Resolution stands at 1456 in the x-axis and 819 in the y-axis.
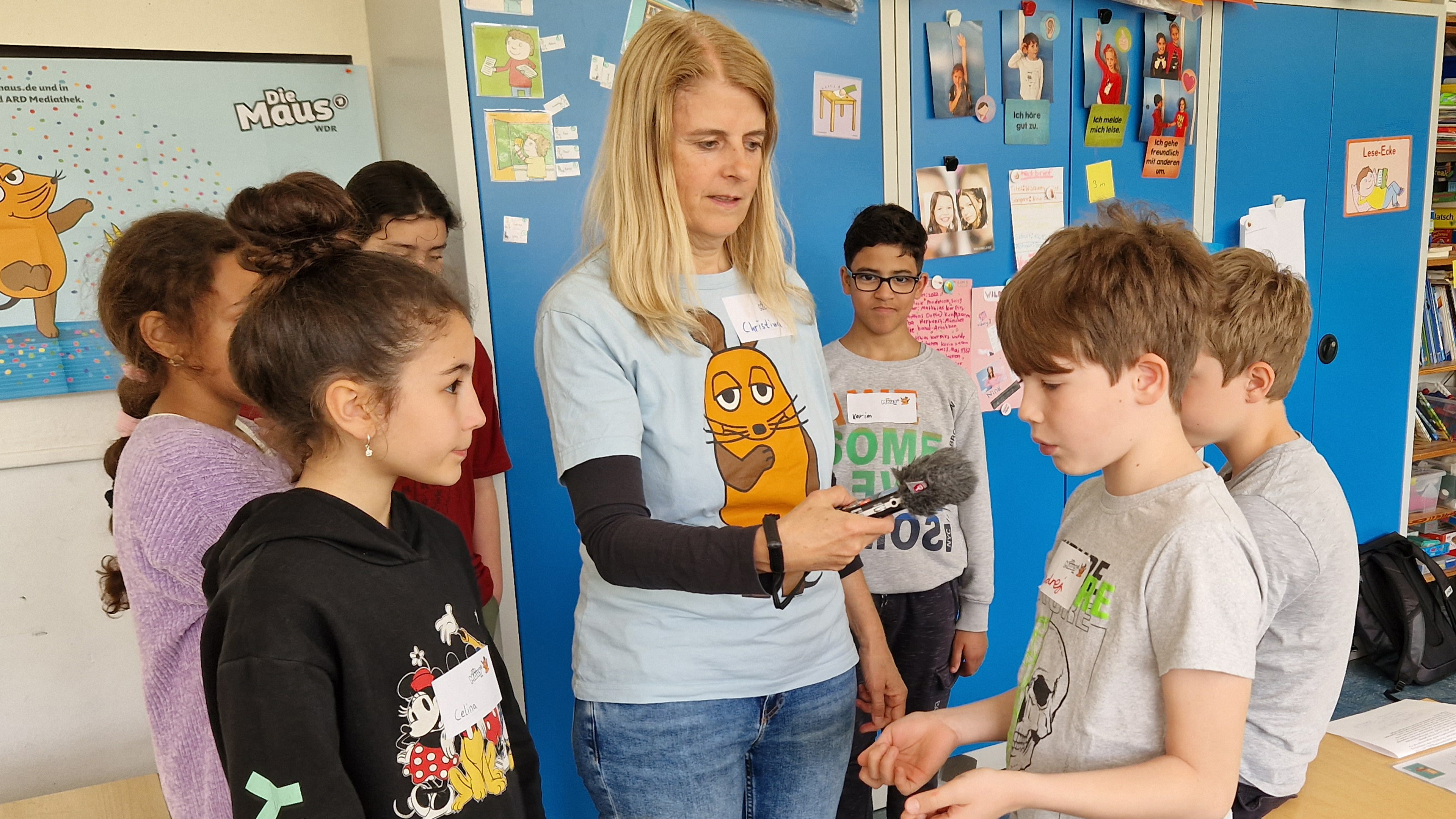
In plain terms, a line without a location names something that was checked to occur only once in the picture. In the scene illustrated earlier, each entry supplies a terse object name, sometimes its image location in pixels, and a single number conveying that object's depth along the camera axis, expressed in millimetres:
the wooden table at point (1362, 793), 1238
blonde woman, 1069
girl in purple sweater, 1009
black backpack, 3104
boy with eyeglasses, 1889
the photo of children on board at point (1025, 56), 2488
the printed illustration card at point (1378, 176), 3141
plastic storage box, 3629
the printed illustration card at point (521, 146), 1911
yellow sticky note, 2684
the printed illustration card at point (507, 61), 1872
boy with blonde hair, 1137
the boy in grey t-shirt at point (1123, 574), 870
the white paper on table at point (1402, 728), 1420
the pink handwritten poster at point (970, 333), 2502
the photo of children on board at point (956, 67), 2391
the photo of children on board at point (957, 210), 2457
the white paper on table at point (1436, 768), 1312
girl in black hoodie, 784
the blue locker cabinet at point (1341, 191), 2924
